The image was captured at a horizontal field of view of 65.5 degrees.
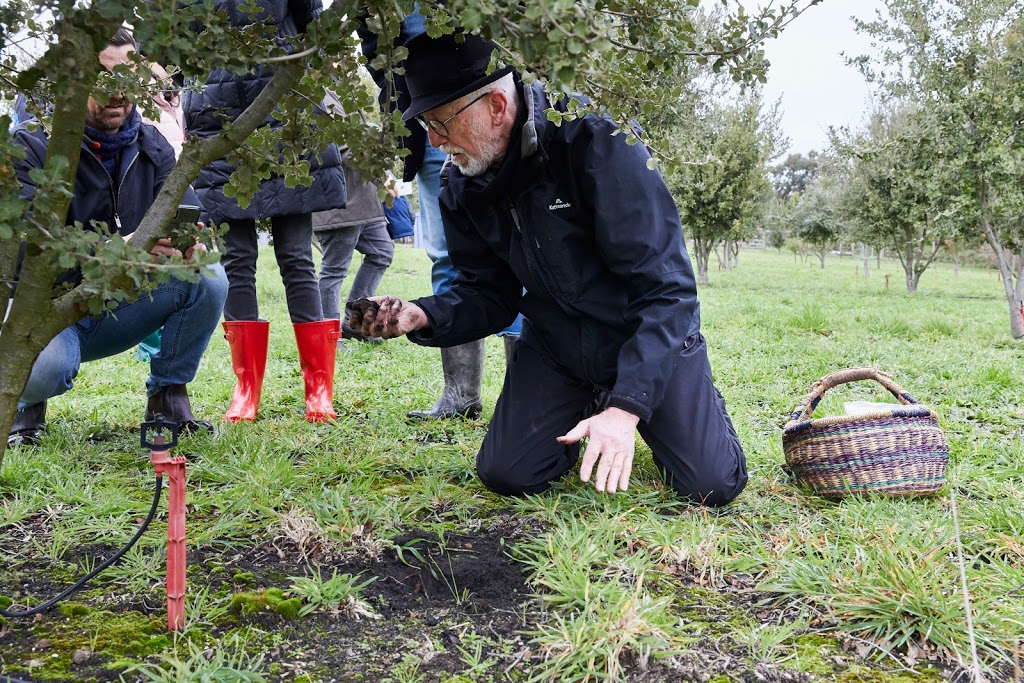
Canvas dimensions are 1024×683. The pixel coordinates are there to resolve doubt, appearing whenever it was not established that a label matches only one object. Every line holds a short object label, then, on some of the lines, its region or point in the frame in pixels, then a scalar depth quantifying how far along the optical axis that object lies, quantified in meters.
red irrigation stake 1.73
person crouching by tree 3.05
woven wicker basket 2.70
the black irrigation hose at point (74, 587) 1.77
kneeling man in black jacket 2.43
